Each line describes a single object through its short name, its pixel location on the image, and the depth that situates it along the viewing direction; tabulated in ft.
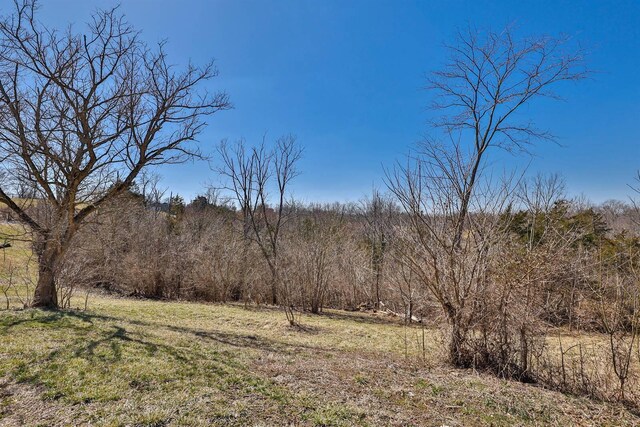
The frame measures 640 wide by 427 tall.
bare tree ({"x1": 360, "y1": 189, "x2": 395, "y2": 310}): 60.34
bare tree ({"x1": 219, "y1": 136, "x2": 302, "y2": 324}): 57.49
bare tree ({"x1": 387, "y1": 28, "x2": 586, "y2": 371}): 18.12
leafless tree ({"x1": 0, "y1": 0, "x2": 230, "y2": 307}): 26.73
